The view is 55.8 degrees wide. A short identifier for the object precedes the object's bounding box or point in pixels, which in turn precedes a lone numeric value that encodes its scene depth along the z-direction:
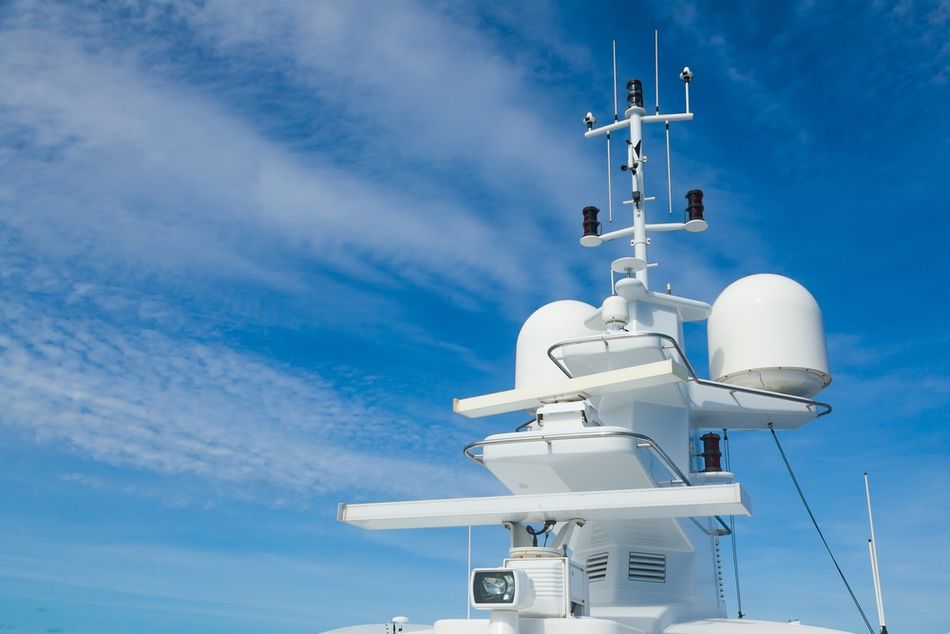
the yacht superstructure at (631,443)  11.45
